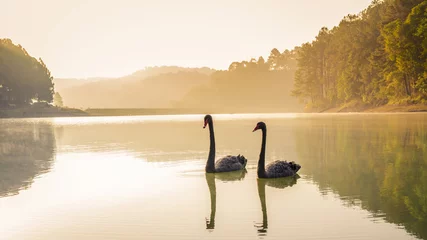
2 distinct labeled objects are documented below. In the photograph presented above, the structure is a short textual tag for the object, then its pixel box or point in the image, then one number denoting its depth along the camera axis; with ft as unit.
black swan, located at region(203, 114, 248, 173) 49.90
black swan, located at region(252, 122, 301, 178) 45.24
